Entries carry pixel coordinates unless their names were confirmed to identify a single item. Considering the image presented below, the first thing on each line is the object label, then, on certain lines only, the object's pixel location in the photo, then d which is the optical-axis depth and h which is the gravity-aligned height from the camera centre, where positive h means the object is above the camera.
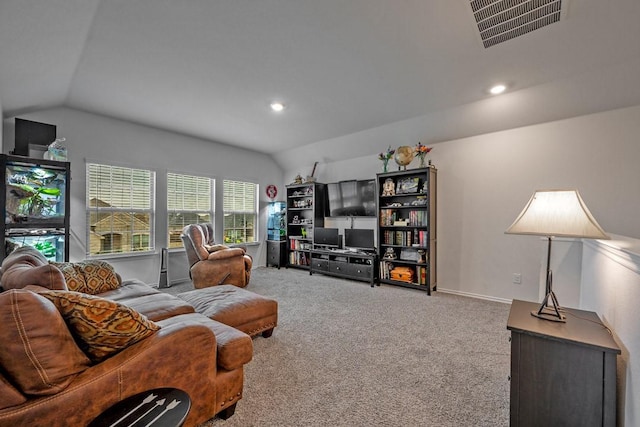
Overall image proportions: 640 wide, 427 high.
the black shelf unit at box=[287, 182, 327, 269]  5.83 -0.09
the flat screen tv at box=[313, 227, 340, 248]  5.46 -0.47
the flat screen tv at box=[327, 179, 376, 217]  5.11 +0.31
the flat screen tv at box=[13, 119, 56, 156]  3.42 +0.98
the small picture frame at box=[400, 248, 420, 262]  4.44 -0.67
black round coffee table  0.89 -0.69
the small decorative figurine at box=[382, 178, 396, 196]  4.71 +0.45
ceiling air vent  1.98 +1.51
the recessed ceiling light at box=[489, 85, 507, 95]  3.16 +1.48
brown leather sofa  0.98 -0.69
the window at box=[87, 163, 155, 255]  4.12 +0.04
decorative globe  4.42 +0.95
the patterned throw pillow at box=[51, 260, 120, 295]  2.58 -0.64
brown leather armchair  4.14 -0.77
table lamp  1.35 -0.03
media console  4.70 -0.92
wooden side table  1.19 -0.72
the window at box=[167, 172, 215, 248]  4.91 +0.20
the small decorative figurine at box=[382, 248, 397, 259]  4.70 -0.69
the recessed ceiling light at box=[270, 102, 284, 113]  3.72 +1.49
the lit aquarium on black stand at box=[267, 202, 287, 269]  6.18 -0.49
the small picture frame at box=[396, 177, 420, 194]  4.45 +0.47
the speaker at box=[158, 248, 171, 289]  4.52 -0.97
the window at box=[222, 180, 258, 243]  5.77 +0.04
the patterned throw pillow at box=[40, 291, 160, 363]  1.14 -0.48
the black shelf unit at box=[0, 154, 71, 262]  3.06 +0.08
